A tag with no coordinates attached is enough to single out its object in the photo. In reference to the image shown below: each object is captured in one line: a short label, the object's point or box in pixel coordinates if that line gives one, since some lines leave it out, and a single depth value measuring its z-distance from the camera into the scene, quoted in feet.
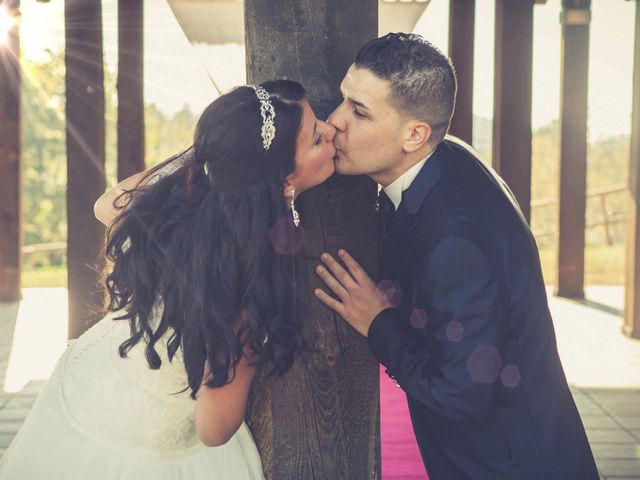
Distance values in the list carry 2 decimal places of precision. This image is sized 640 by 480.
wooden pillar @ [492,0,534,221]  20.20
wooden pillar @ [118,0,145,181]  21.13
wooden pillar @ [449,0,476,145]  18.58
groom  6.33
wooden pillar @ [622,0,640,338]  21.18
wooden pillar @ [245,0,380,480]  7.11
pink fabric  12.21
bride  6.53
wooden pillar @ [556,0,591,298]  26.73
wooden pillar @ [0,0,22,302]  25.66
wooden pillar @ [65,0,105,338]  19.22
